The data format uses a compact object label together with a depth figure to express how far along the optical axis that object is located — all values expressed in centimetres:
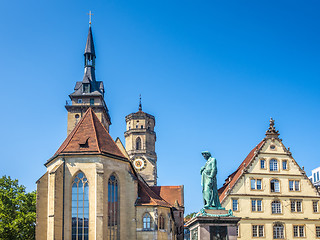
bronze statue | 2193
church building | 4384
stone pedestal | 2120
